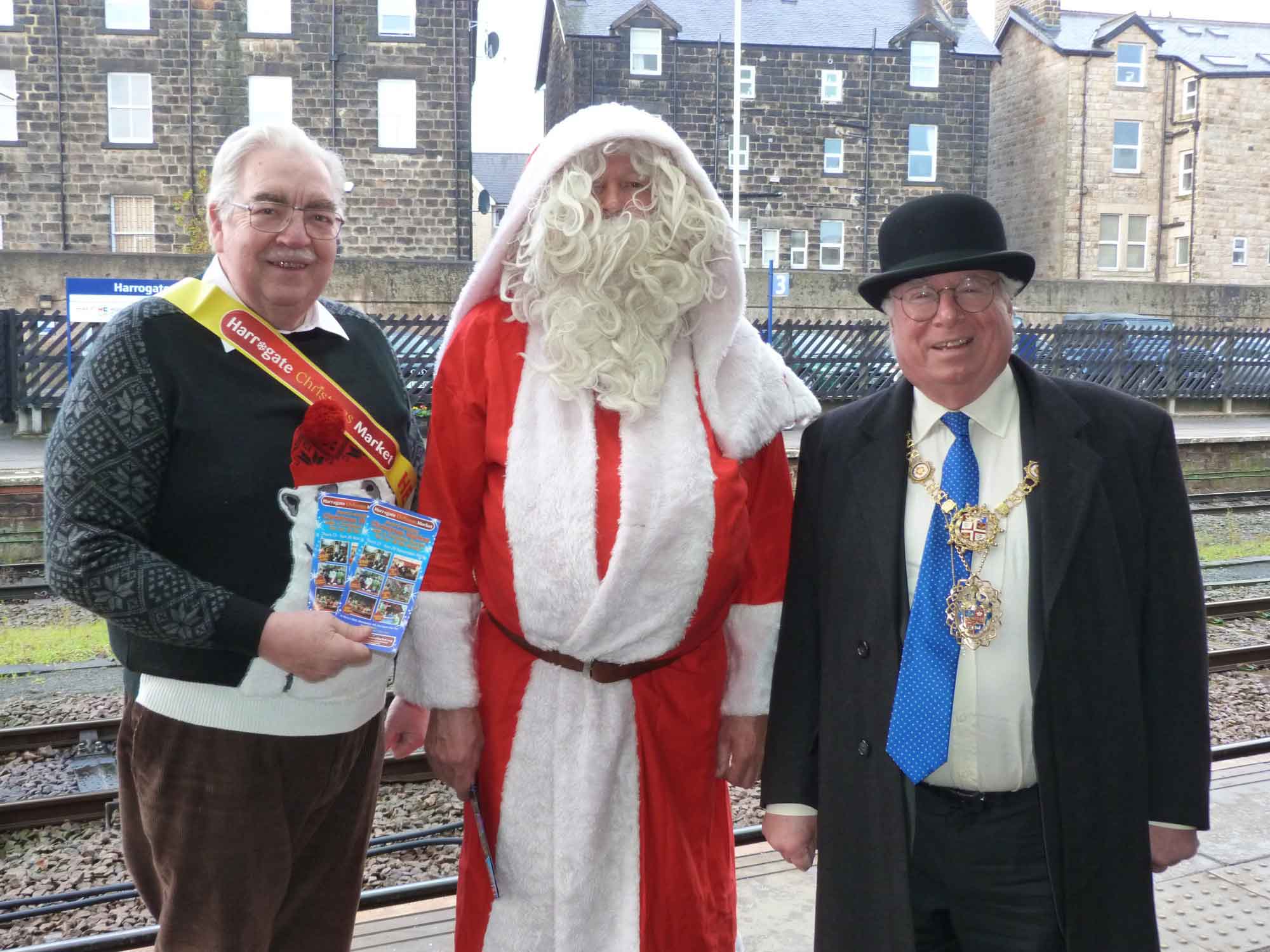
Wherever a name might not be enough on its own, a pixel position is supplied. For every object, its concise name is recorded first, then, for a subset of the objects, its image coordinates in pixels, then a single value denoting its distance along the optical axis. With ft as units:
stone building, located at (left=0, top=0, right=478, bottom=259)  85.81
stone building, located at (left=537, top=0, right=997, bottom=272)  101.71
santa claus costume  8.02
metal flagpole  80.84
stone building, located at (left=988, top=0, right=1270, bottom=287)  110.01
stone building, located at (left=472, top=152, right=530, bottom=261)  122.42
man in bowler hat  7.11
